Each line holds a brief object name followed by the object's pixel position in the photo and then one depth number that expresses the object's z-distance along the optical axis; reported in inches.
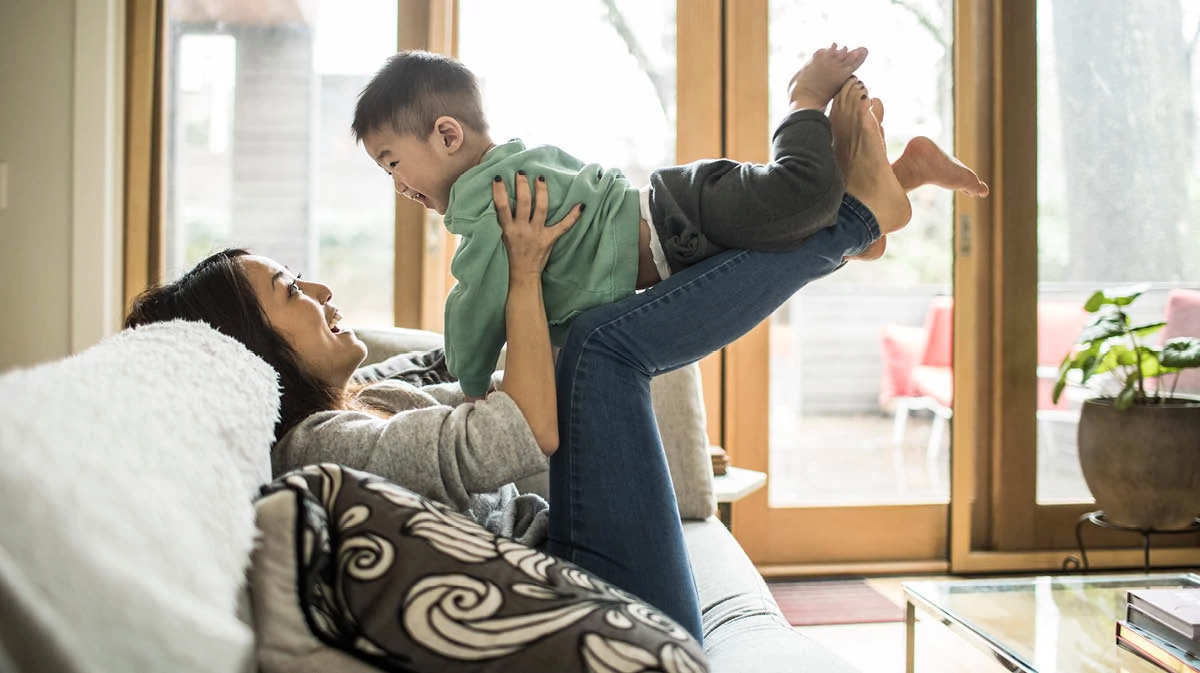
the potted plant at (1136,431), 103.3
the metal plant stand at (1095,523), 106.9
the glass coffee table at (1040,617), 64.7
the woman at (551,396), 43.4
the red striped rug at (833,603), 104.3
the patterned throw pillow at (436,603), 27.3
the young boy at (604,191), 48.9
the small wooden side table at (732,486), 77.9
